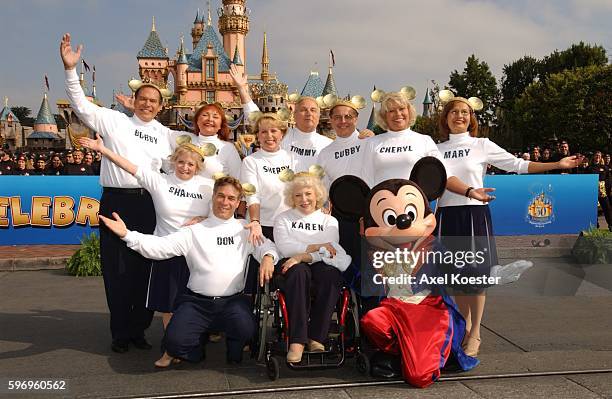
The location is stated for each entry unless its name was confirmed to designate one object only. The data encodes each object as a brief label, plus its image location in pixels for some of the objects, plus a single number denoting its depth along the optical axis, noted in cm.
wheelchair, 406
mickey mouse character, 401
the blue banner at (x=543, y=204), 1055
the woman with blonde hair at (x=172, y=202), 461
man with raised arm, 487
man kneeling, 425
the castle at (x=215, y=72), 6066
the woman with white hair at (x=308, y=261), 402
